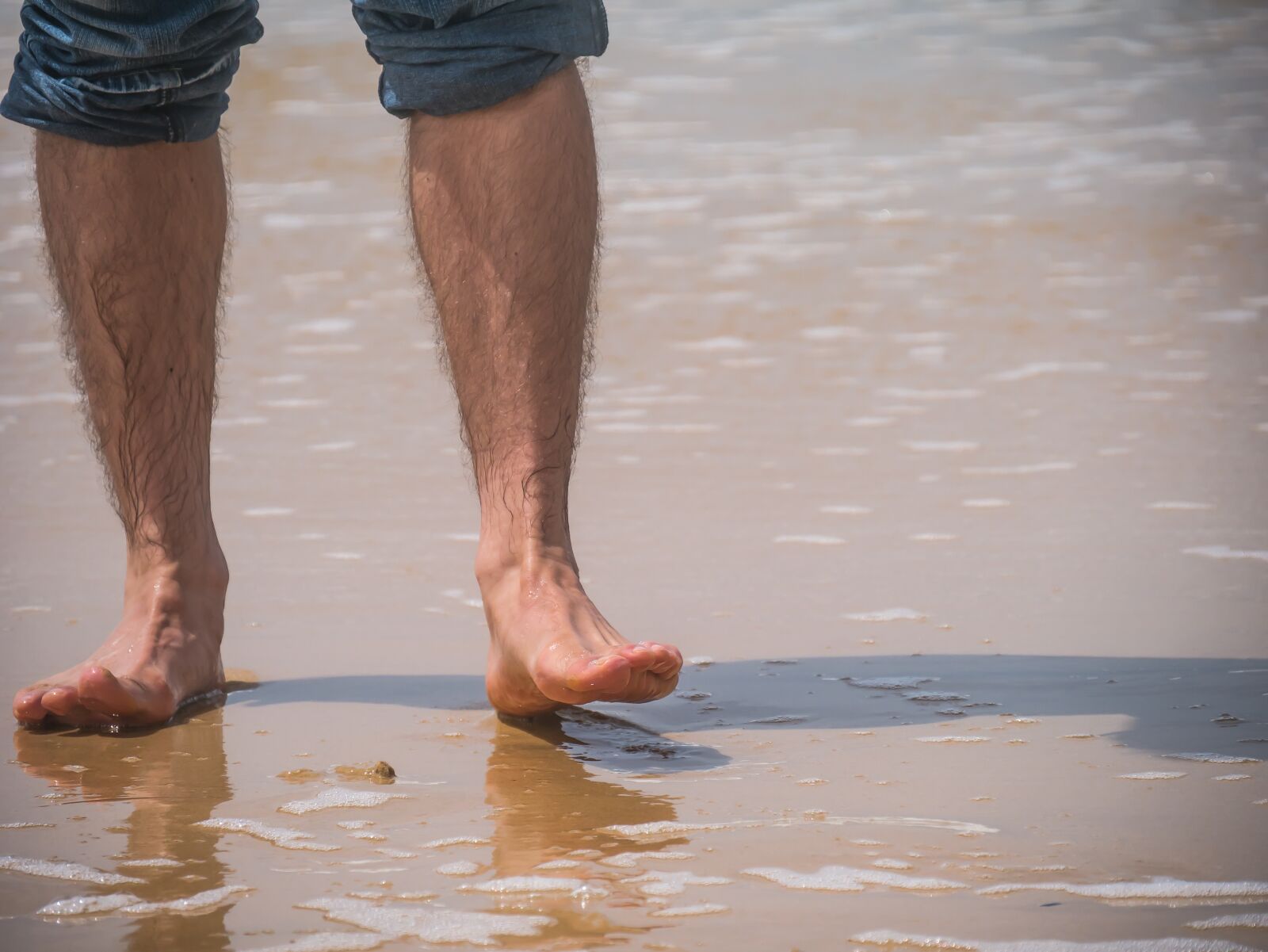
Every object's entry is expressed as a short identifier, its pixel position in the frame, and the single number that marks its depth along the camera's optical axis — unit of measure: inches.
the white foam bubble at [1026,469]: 185.2
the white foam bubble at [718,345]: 221.4
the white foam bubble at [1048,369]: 200.2
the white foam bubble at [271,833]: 153.3
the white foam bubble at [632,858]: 152.0
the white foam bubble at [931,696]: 162.6
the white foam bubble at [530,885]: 150.8
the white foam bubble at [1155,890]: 150.2
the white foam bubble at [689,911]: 149.8
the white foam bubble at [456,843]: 153.1
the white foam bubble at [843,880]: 150.9
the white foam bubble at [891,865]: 151.6
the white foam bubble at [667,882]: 150.8
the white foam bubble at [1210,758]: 157.0
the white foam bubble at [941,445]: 188.9
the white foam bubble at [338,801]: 155.5
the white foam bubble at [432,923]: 149.3
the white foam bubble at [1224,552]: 174.3
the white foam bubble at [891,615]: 169.9
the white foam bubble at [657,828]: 153.6
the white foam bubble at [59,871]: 151.3
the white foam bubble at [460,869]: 151.7
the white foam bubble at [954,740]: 159.2
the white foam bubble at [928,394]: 196.7
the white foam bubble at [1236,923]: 149.1
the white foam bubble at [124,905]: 150.1
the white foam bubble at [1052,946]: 148.4
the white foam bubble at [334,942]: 148.9
